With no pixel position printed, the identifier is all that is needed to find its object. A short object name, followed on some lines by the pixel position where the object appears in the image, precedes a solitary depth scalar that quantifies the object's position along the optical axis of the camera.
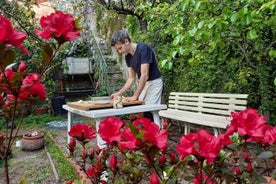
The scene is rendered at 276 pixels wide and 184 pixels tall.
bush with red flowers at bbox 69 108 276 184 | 0.60
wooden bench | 2.86
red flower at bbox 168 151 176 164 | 0.80
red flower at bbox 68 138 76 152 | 0.96
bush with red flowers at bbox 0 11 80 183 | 0.62
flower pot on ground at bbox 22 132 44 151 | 3.91
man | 3.03
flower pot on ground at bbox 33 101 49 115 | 6.62
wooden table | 2.45
